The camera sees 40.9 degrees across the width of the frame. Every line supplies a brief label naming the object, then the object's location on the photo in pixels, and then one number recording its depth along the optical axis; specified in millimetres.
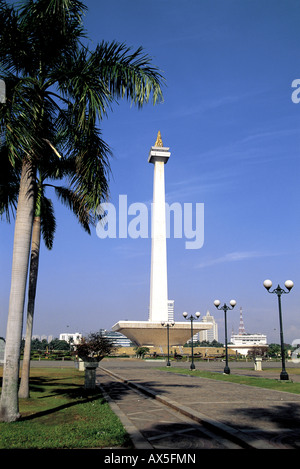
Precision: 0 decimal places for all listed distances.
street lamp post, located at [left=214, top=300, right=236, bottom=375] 28438
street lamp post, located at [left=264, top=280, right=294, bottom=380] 21203
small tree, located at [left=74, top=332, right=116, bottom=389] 14898
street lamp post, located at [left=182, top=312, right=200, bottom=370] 34709
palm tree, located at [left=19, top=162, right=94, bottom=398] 13477
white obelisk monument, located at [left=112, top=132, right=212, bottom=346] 63875
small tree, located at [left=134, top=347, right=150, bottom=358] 58625
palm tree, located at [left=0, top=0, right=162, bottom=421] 8945
